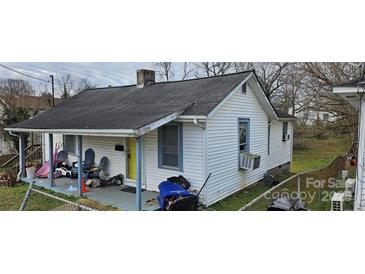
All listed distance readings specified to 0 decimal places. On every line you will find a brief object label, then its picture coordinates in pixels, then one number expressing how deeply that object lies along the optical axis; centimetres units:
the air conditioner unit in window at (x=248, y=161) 704
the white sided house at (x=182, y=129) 570
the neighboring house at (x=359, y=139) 426
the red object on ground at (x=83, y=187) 651
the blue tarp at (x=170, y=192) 519
